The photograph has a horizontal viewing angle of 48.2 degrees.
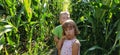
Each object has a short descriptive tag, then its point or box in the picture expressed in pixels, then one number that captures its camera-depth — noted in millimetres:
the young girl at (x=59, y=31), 1151
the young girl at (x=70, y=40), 1067
